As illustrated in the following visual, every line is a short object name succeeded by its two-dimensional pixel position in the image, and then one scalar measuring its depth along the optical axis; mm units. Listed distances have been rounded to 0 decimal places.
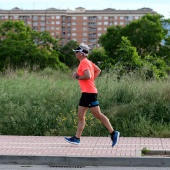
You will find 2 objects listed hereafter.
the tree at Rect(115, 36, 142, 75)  29666
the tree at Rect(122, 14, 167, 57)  61656
